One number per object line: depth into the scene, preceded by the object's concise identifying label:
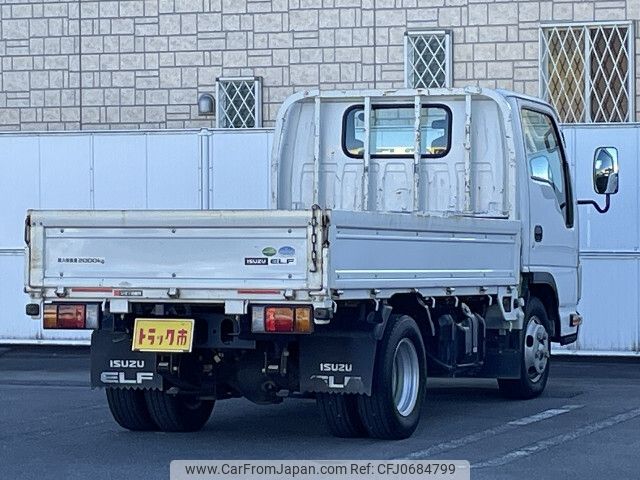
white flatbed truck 9.91
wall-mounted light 20.25
